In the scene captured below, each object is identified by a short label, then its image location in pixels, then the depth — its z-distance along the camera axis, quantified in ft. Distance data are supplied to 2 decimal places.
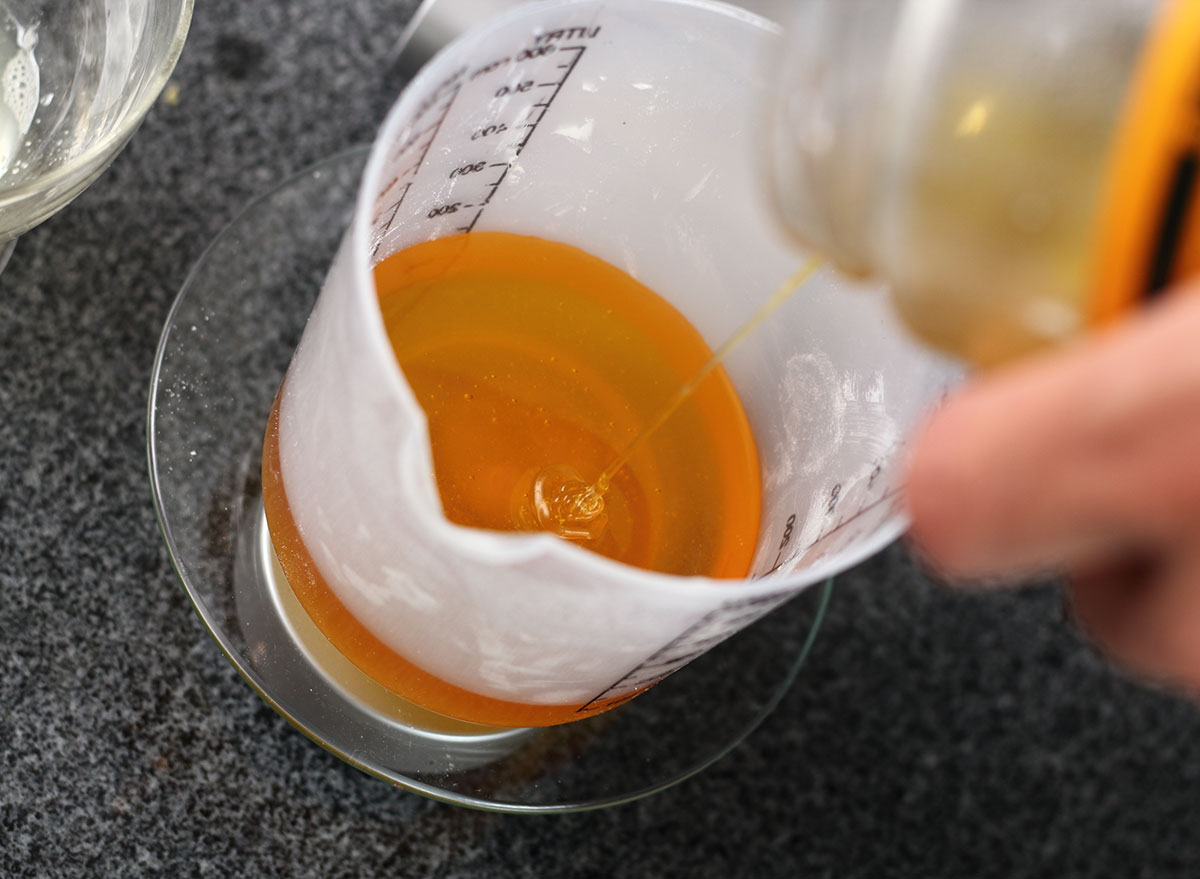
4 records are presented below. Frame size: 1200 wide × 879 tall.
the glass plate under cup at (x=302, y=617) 1.62
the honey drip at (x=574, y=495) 1.78
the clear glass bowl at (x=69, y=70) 1.65
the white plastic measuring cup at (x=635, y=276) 1.06
